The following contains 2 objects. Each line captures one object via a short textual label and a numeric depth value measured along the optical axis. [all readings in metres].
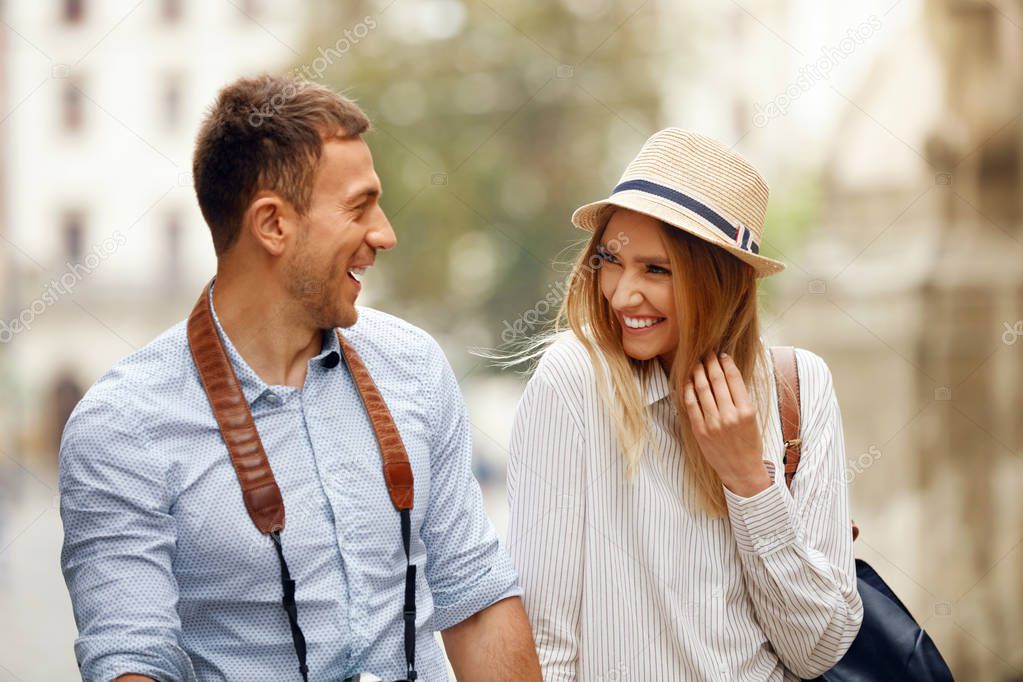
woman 3.87
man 3.63
